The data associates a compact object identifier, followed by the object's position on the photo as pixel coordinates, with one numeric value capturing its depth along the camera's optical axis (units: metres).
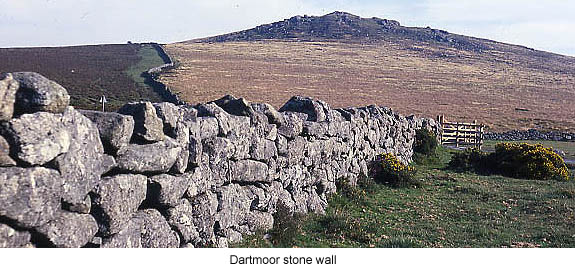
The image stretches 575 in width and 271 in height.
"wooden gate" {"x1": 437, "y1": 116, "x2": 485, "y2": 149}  31.93
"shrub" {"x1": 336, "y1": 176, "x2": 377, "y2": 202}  13.28
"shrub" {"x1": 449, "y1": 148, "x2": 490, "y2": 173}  20.44
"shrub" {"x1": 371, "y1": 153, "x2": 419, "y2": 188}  15.86
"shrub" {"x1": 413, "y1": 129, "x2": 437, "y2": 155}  24.11
